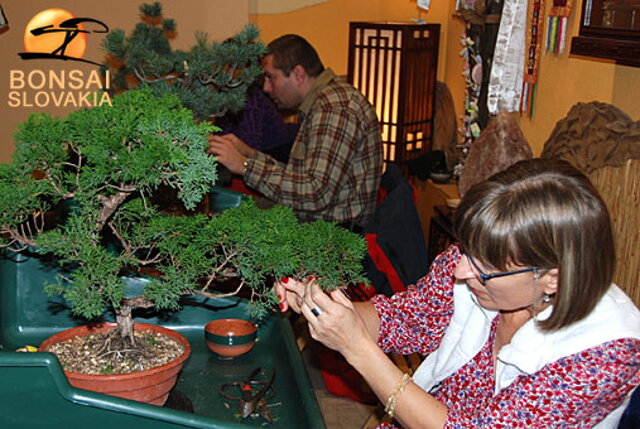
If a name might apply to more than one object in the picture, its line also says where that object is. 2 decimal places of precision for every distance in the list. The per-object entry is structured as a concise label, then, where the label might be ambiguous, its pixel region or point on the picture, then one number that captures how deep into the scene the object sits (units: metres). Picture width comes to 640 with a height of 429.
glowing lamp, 4.80
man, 3.11
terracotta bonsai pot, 1.34
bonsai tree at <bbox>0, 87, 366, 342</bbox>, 1.22
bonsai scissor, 1.48
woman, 1.30
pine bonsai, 2.54
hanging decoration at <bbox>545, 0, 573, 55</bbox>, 2.86
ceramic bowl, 1.70
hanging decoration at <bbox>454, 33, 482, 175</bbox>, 3.98
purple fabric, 4.03
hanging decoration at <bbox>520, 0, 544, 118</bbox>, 3.18
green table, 1.18
